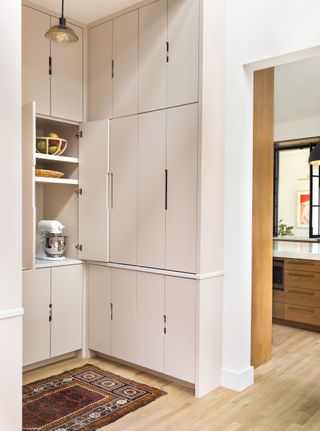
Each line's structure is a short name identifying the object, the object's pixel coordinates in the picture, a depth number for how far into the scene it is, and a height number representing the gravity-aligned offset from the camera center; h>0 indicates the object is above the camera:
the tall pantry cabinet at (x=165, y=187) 2.97 +0.18
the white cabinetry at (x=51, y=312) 3.33 -0.82
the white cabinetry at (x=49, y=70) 3.33 +1.14
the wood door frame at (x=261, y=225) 3.43 -0.11
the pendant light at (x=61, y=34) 2.75 +1.14
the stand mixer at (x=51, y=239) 3.64 -0.24
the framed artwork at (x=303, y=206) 7.58 +0.10
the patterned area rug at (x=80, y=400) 2.62 -1.27
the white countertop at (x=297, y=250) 4.66 -0.45
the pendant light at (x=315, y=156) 4.11 +0.54
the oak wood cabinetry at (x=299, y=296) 4.60 -0.93
